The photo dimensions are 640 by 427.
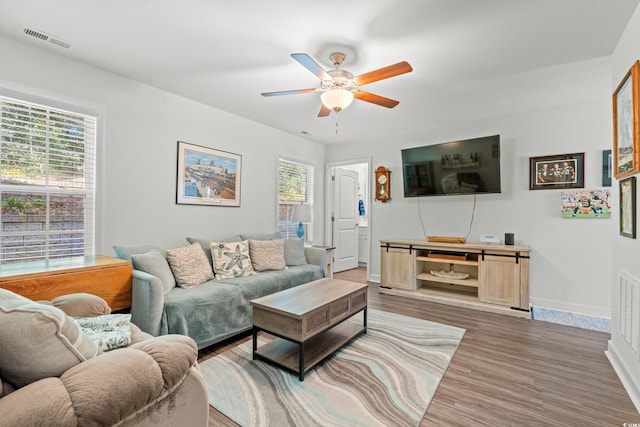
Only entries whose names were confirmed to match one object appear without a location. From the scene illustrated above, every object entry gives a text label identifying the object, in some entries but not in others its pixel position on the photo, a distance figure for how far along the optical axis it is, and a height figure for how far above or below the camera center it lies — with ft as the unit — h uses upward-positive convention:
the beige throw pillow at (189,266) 8.87 -1.57
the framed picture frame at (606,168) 10.72 +1.82
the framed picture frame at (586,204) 10.87 +0.54
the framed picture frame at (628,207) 6.20 +0.26
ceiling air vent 7.15 +4.39
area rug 5.56 -3.70
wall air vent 5.98 -1.94
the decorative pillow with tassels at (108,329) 4.58 -1.91
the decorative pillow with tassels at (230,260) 10.14 -1.57
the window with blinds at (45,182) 7.58 +0.89
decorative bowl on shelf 12.80 -2.51
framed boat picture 5.87 +2.05
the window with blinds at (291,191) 15.55 +1.40
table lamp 14.25 +0.14
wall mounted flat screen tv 12.30 +2.19
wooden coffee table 6.88 -2.61
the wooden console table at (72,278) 5.95 -1.39
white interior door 18.62 -0.18
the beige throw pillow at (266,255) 11.32 -1.55
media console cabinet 11.12 -2.44
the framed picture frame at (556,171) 11.35 +1.83
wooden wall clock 15.87 +1.76
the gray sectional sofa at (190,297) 7.21 -2.27
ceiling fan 6.86 +3.33
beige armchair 2.55 -1.58
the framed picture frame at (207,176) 11.20 +1.58
